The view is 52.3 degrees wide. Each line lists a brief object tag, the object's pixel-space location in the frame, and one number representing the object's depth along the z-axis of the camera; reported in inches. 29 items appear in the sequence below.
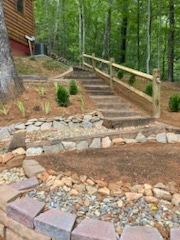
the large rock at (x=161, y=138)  107.3
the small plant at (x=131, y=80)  207.5
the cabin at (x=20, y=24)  279.4
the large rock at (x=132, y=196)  62.8
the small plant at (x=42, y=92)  143.4
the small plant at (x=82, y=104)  131.6
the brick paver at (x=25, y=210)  56.8
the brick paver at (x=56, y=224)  52.8
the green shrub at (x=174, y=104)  138.9
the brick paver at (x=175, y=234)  49.1
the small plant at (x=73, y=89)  150.9
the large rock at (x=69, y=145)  97.9
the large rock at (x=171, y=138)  106.9
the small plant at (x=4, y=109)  124.7
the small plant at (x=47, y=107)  125.4
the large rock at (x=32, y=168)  74.6
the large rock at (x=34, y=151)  91.8
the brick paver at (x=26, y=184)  67.4
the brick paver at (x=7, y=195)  61.7
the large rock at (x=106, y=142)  102.0
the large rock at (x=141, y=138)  107.3
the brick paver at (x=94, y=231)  50.4
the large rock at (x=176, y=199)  61.2
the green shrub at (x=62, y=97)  131.2
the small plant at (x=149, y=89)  159.8
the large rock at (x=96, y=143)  101.5
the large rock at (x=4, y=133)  114.1
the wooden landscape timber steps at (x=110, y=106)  123.5
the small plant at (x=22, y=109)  123.9
